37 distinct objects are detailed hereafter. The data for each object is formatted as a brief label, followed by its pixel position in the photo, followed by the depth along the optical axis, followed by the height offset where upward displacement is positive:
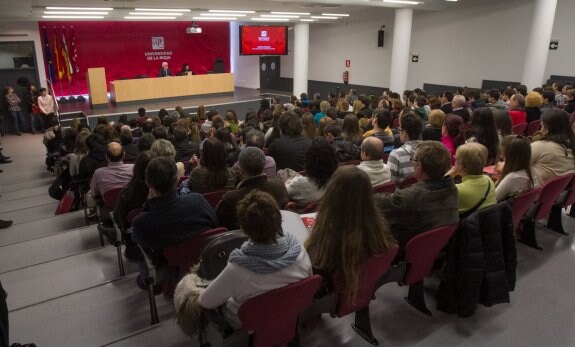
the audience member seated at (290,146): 4.13 -0.75
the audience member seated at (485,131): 4.17 -0.58
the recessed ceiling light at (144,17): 12.83 +1.73
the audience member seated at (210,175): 3.23 -0.84
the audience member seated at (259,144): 3.88 -0.80
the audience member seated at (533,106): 6.12 -0.46
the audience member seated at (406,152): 3.66 -0.71
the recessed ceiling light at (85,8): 9.42 +1.50
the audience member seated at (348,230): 2.05 -0.81
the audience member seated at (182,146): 4.92 -0.92
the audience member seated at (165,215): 2.40 -0.87
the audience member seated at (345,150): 4.30 -0.82
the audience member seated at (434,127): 4.80 -0.63
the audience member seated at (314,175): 2.93 -0.76
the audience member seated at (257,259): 1.75 -0.83
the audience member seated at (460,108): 5.82 -0.49
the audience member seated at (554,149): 3.57 -0.65
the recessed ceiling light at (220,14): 12.32 +1.77
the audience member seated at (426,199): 2.39 -0.75
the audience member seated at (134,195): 3.03 -0.94
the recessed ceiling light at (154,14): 11.72 +1.69
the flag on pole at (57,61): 13.62 +0.28
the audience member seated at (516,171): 3.01 -0.71
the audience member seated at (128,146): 4.89 -0.94
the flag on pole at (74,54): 14.52 +0.56
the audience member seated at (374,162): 3.25 -0.73
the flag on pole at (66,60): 13.77 +0.32
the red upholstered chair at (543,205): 3.30 -1.10
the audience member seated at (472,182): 2.63 -0.71
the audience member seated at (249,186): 2.62 -0.77
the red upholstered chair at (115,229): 3.28 -1.32
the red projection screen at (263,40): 13.58 +1.12
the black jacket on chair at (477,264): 2.57 -1.24
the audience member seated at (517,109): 6.15 -0.52
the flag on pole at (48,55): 13.33 +0.46
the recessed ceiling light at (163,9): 10.70 +1.66
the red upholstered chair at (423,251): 2.34 -1.07
